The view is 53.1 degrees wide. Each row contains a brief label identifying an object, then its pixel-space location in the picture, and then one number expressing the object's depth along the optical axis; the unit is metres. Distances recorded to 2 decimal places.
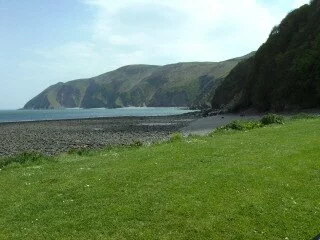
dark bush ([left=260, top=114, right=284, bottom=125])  35.97
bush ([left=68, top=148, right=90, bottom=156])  26.05
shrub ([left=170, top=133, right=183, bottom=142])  27.20
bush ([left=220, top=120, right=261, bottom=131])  32.95
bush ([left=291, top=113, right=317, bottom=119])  39.40
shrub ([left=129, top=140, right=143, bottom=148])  28.30
